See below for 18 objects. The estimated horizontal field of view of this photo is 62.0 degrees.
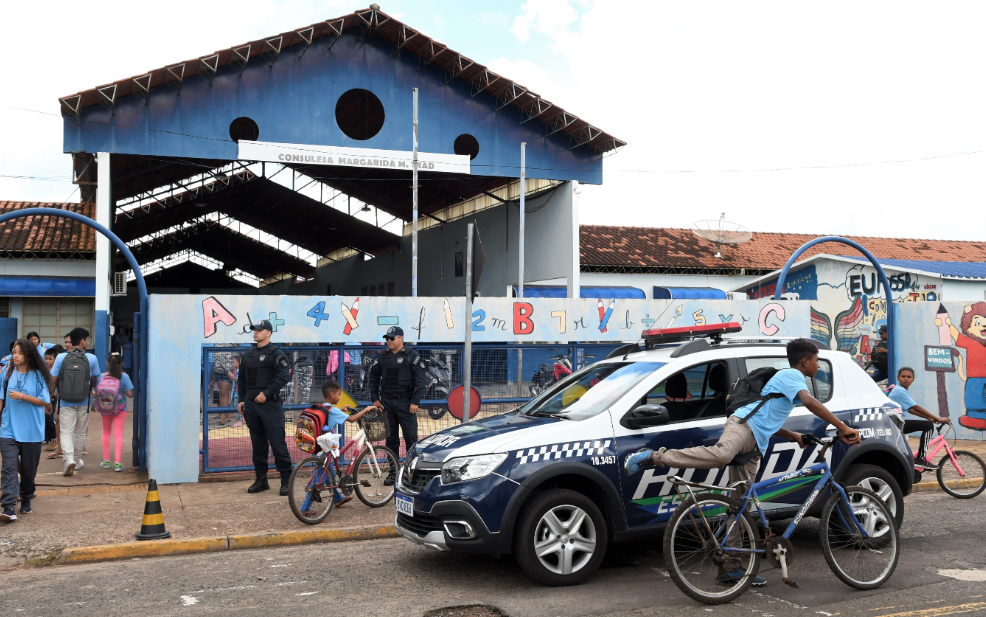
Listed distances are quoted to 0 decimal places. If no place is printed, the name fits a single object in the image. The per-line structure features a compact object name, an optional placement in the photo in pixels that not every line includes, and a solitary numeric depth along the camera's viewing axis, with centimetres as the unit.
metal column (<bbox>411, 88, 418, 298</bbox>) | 2147
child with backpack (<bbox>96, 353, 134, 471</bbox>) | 1133
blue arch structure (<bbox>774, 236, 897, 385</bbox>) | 1404
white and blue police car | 573
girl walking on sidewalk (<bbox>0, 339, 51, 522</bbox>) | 828
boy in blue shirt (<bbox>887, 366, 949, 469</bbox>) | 943
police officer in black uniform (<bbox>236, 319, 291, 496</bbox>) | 916
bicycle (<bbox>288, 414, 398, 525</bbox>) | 796
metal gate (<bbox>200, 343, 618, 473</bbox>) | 1059
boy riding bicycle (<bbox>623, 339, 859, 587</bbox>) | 545
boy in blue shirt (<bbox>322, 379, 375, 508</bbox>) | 848
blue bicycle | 538
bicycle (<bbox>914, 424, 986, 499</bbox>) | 937
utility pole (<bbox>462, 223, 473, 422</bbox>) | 834
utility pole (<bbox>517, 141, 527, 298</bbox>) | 2312
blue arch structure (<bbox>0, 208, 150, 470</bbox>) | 1118
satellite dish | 2866
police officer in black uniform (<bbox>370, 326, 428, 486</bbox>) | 952
